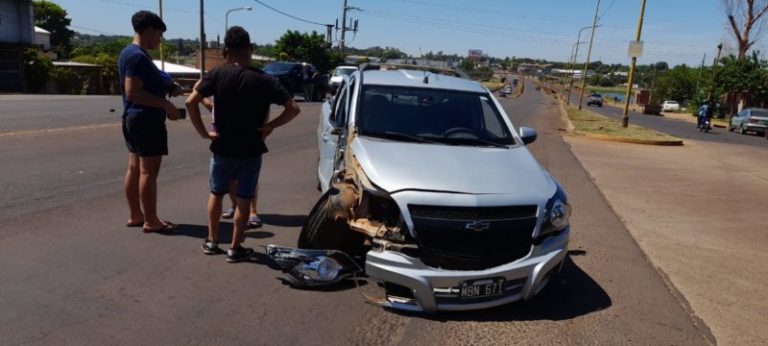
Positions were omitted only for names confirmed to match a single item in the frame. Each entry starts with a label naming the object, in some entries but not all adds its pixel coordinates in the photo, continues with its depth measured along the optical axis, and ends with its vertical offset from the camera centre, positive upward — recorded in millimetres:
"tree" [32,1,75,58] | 69750 +788
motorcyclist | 29406 -1776
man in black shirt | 4621 -583
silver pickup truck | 3973 -1090
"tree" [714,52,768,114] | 45594 +11
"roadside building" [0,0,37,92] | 35500 -784
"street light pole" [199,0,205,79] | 37894 +541
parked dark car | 24747 -1193
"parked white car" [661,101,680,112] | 66312 -3636
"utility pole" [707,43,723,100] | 50006 +386
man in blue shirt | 5090 -655
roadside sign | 21734 +768
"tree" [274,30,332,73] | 54219 -8
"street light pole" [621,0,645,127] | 21922 +478
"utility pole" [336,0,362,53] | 55525 +2158
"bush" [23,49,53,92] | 36156 -2498
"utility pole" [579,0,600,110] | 49631 +1862
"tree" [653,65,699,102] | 85069 -1546
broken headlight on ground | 4496 -1593
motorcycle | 29891 -2358
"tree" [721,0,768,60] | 48094 +3944
